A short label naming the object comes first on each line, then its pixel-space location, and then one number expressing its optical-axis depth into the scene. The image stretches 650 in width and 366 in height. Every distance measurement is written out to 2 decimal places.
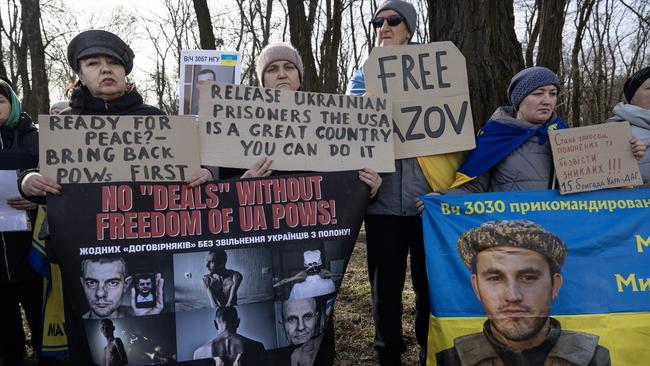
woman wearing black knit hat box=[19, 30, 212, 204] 2.91
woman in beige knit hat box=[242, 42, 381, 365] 3.18
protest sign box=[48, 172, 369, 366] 2.75
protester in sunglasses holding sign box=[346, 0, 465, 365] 3.25
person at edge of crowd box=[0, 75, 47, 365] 3.36
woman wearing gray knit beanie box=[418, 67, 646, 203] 3.19
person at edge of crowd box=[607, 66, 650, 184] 3.38
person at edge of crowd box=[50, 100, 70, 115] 4.37
